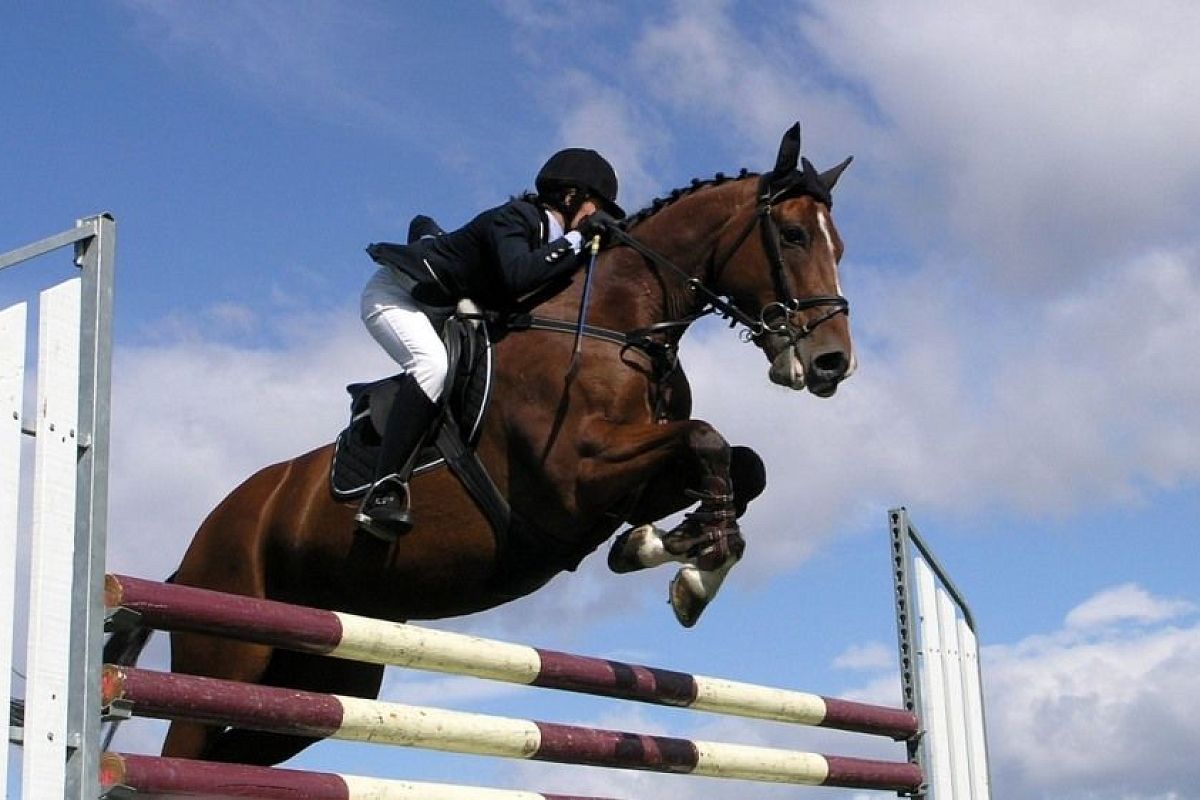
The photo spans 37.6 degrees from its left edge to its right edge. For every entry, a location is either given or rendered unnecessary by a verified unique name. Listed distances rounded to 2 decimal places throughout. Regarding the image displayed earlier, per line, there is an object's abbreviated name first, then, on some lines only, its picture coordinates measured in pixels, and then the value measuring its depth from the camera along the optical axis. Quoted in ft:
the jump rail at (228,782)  11.84
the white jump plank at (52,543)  11.64
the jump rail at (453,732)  12.41
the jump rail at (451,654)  12.71
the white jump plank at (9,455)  11.75
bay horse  17.62
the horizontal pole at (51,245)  12.71
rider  18.56
